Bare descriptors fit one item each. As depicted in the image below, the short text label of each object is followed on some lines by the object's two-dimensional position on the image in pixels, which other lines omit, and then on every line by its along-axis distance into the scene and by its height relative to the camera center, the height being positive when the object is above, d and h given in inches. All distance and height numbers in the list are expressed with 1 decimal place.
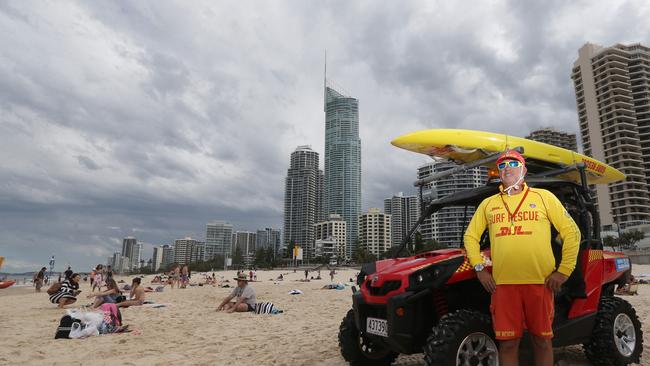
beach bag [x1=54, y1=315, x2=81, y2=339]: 272.7 -47.6
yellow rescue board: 208.5 +59.6
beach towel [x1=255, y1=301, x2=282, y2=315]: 410.9 -51.9
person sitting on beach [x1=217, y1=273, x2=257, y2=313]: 422.0 -43.9
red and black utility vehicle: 132.6 -17.3
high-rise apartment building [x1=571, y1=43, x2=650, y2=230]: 3567.9 +1345.8
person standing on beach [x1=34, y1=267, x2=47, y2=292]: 1034.8 -59.6
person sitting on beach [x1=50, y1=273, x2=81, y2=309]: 495.8 -44.2
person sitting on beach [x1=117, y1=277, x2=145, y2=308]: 440.7 -44.9
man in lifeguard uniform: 120.3 -2.5
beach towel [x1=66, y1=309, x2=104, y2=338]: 273.1 -46.4
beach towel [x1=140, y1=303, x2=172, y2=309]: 470.0 -57.0
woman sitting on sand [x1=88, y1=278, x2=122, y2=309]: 387.5 -37.9
